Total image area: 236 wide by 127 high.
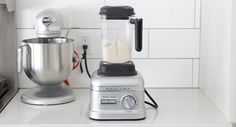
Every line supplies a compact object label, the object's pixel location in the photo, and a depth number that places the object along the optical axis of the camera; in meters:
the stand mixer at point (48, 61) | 1.37
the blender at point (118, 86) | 1.22
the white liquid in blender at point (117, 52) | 1.31
